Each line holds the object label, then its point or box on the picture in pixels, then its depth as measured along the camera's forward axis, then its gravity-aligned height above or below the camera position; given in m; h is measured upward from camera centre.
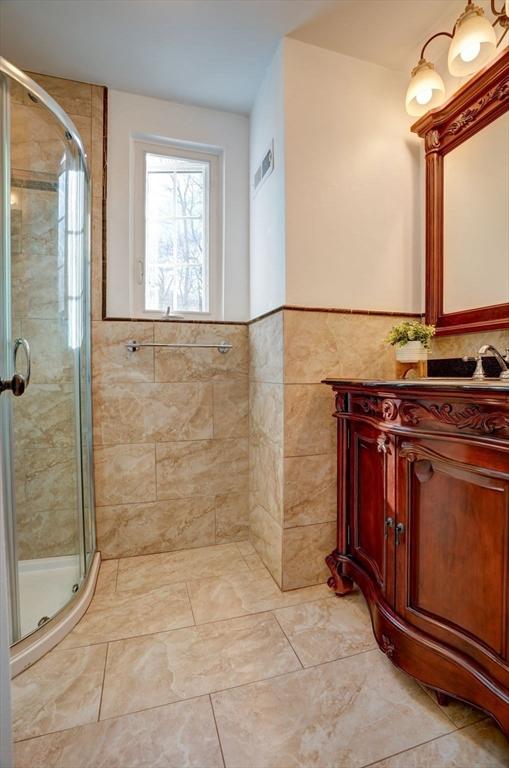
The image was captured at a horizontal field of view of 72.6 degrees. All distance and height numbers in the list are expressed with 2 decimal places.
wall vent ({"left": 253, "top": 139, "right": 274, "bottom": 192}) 1.63 +1.07
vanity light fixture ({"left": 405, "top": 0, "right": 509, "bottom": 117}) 1.19 +1.21
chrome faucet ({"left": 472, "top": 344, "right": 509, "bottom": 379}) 1.08 +0.06
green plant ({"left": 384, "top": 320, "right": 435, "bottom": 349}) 1.41 +0.21
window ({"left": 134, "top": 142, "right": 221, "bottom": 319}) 1.90 +0.86
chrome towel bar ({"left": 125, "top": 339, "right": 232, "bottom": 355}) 1.78 +0.20
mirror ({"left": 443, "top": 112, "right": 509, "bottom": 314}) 1.31 +0.66
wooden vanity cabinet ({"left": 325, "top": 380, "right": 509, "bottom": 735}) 0.81 -0.41
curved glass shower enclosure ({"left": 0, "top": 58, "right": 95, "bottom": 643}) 1.27 +0.11
